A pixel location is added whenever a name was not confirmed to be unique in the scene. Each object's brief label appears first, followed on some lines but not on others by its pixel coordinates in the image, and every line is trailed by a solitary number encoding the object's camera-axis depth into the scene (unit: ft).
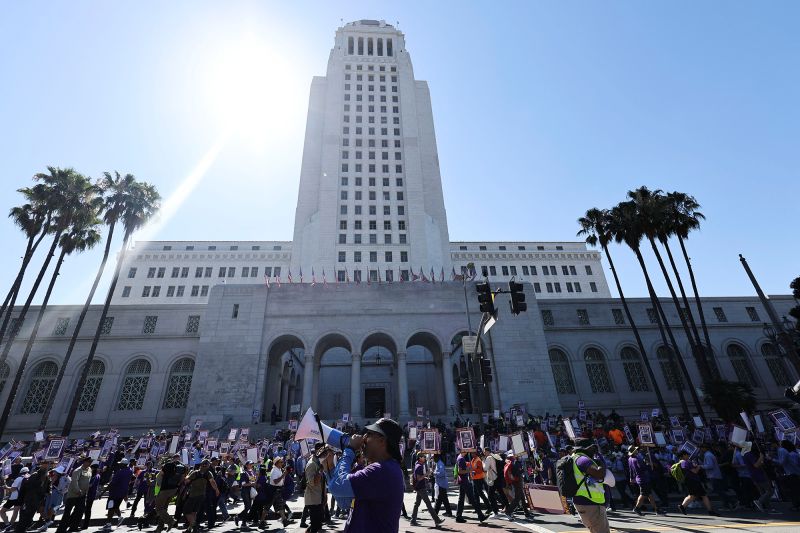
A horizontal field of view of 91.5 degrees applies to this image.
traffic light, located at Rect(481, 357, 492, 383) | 46.96
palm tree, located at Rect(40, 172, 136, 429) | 99.14
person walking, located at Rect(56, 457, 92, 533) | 34.60
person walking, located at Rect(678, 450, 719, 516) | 36.14
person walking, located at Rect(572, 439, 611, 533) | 19.02
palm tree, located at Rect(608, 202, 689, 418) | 104.79
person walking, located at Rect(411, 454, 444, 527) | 33.67
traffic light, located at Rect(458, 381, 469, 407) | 47.78
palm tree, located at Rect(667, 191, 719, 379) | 103.04
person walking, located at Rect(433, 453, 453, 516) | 35.81
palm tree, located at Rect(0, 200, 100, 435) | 94.95
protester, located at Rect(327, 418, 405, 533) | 10.52
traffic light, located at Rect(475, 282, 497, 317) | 42.04
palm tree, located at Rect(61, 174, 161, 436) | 102.37
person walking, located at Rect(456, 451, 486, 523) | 34.65
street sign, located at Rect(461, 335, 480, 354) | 52.36
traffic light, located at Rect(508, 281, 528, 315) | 40.29
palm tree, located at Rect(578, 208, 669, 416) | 109.39
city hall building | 102.22
